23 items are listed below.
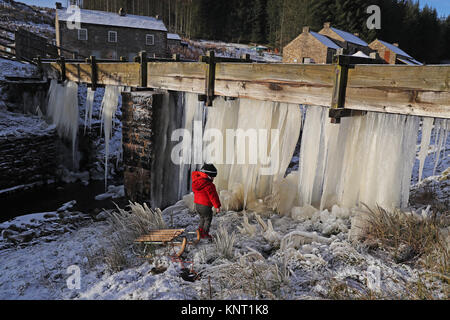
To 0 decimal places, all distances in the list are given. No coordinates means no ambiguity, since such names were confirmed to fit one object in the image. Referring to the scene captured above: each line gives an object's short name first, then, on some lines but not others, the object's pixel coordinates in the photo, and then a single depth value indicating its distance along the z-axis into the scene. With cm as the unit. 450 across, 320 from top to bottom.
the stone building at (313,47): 3216
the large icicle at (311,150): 539
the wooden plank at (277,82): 483
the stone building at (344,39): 3597
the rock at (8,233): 741
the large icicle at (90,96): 953
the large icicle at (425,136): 424
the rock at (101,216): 866
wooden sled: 484
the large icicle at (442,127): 416
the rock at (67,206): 949
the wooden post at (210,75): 608
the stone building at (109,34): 2981
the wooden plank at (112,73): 765
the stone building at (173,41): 4021
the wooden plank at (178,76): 639
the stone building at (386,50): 3419
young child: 505
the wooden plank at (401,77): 375
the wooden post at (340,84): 452
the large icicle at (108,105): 875
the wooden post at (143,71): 734
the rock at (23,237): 724
